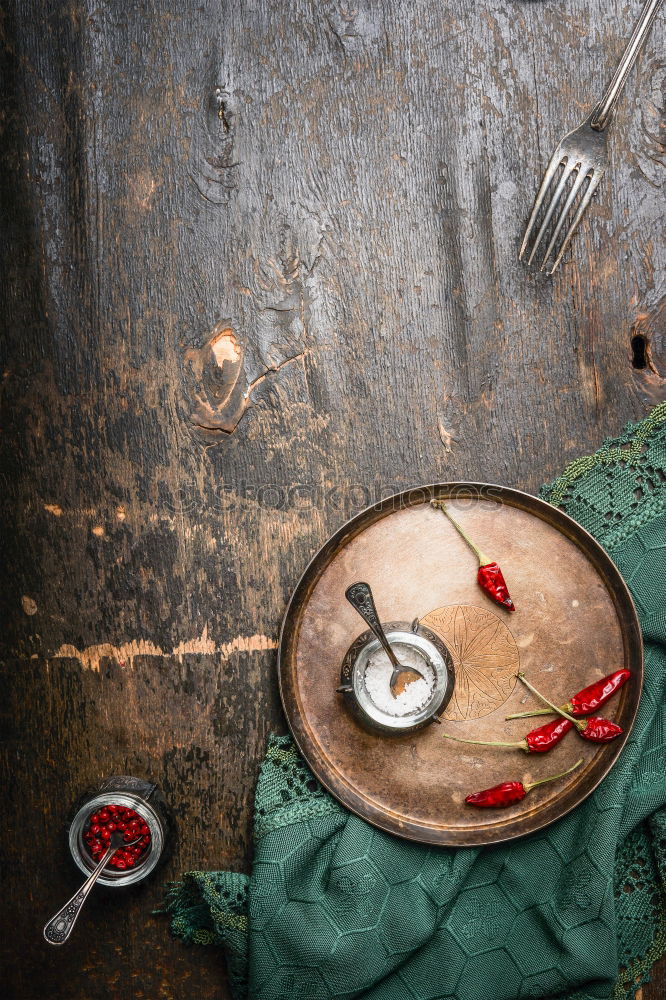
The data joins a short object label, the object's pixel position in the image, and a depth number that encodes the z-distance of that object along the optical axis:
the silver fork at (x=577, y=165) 1.42
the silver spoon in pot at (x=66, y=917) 1.31
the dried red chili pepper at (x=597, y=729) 1.33
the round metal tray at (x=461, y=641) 1.36
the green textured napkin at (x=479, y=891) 1.31
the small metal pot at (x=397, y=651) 1.32
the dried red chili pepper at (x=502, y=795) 1.33
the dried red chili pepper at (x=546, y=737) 1.33
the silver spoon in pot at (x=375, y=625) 1.31
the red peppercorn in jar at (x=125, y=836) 1.38
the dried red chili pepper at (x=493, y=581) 1.35
